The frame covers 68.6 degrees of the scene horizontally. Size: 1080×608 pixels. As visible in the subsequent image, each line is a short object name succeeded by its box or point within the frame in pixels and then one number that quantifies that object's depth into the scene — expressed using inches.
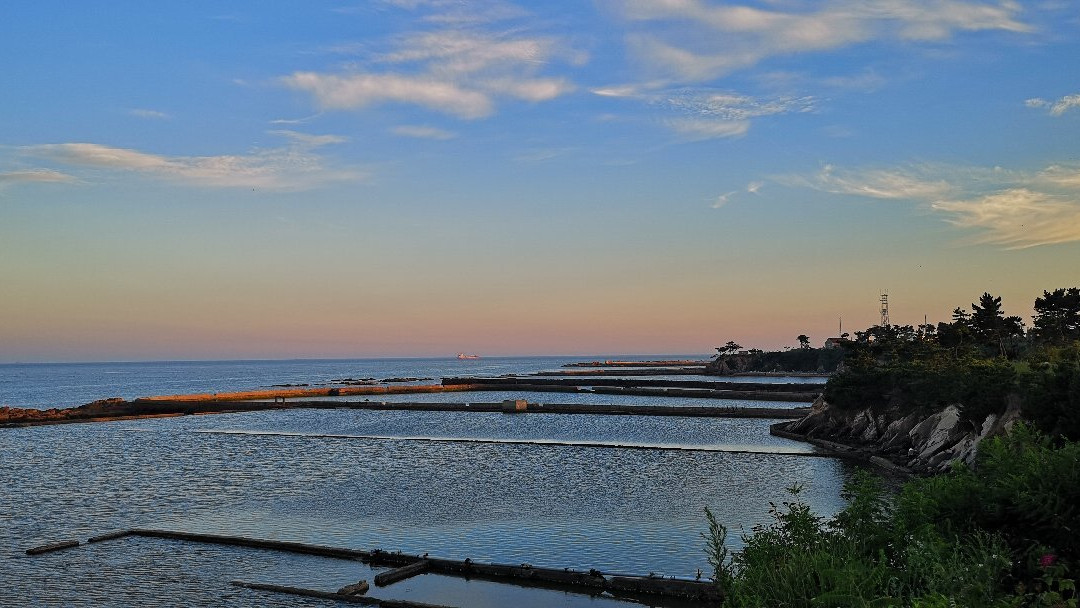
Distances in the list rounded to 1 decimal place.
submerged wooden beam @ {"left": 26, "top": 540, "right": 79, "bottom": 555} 1274.6
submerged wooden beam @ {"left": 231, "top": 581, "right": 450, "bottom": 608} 978.7
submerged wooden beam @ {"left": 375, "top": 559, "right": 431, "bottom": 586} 1090.1
